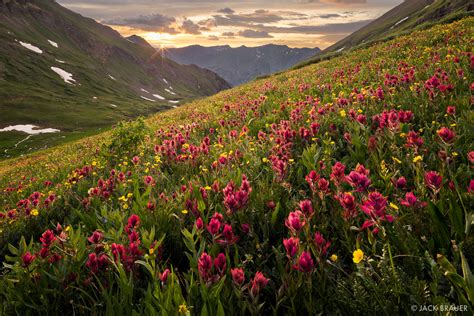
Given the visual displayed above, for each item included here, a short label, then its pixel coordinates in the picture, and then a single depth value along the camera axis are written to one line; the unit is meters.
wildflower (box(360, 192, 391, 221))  1.97
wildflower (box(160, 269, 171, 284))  2.03
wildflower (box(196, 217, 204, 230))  2.53
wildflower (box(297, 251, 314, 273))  1.90
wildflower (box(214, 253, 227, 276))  2.05
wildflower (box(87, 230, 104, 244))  2.74
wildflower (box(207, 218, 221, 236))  2.33
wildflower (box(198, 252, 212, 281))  2.00
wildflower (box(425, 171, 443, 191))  2.18
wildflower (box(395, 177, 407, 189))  2.50
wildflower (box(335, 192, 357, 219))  2.22
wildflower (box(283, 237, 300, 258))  1.99
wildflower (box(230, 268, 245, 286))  1.87
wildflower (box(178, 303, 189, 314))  1.70
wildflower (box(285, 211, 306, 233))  2.13
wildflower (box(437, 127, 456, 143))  2.74
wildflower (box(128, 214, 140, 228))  2.80
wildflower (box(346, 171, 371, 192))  2.39
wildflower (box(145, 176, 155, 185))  4.29
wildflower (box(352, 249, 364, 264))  1.72
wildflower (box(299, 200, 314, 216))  2.34
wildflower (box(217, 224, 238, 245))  2.33
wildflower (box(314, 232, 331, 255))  2.08
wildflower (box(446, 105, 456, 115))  3.69
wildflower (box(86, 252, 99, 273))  2.44
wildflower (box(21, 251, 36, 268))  2.49
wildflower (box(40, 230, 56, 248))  2.69
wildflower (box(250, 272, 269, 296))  1.87
